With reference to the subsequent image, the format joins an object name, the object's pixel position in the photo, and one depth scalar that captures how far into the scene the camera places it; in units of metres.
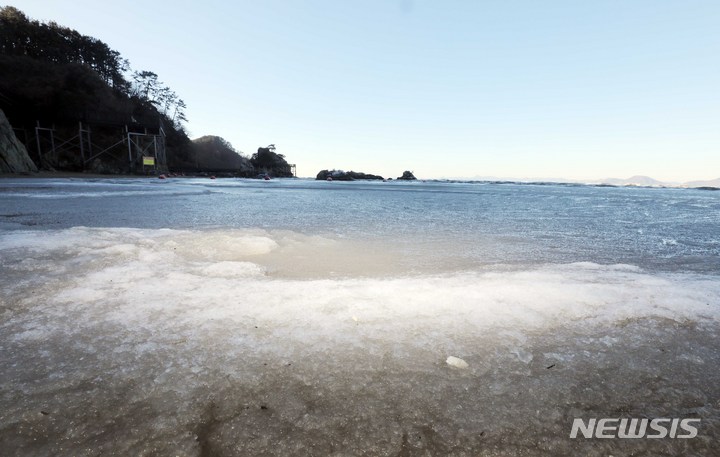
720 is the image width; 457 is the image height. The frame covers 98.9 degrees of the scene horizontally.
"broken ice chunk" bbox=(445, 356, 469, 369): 1.69
